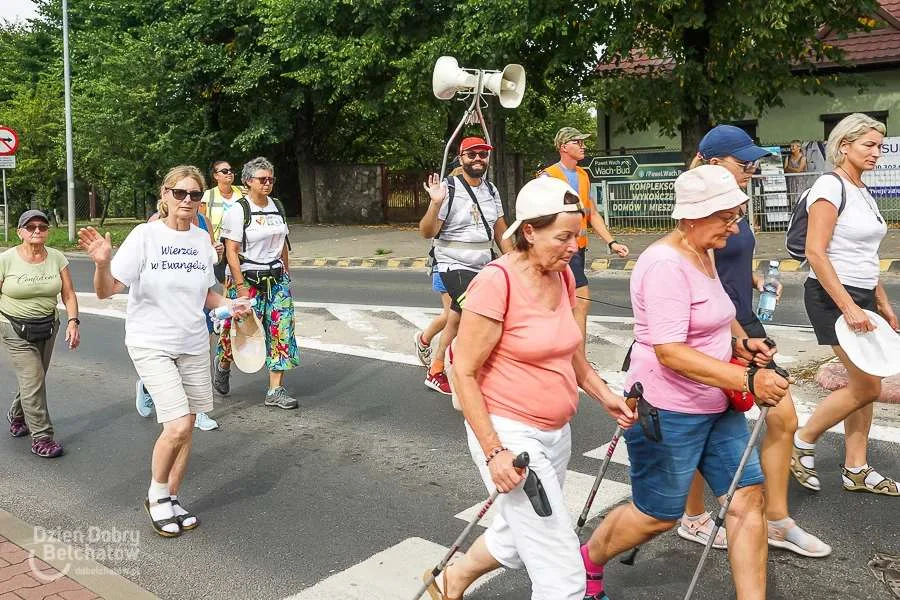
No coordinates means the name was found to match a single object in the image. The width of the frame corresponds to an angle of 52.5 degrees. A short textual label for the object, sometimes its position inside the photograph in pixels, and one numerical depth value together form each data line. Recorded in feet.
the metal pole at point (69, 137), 82.94
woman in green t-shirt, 20.30
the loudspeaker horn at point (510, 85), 26.73
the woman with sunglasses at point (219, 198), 25.89
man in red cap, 22.16
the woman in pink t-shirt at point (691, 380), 10.72
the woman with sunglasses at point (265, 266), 22.54
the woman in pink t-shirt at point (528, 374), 9.98
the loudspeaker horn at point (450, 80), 26.16
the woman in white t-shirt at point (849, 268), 14.74
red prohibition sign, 81.61
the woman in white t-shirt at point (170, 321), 15.31
